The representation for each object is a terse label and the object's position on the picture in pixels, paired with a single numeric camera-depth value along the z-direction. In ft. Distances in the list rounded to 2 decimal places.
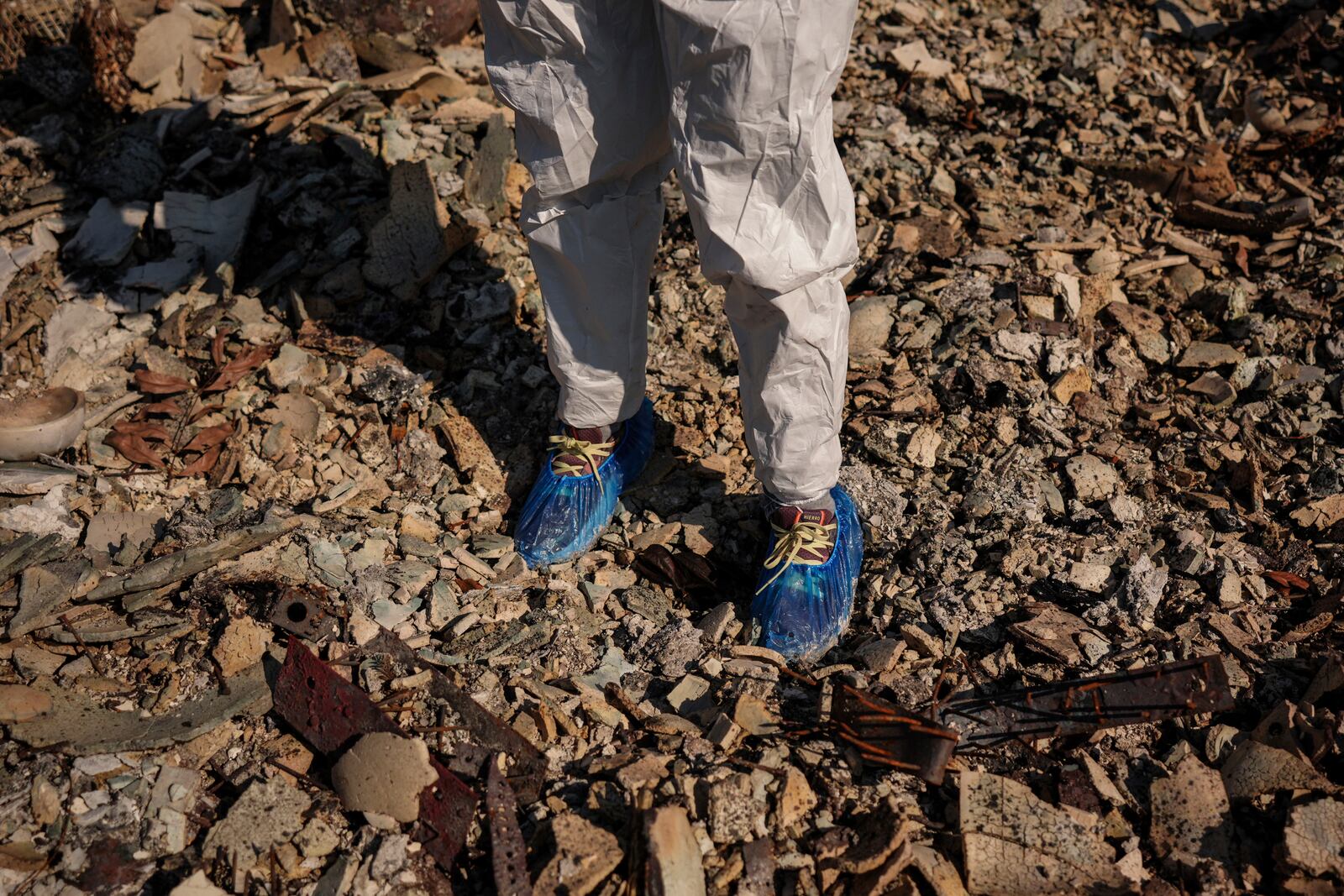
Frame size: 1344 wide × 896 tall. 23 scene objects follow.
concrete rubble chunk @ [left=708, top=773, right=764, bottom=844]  6.58
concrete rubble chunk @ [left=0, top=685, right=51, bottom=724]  7.21
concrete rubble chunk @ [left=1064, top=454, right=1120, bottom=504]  9.28
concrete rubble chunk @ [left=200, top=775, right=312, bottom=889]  6.61
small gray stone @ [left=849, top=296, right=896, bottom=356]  10.91
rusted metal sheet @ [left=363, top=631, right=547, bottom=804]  6.97
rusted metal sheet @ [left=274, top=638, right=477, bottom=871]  6.59
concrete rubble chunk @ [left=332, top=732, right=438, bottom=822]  6.70
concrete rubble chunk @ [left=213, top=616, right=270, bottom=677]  7.74
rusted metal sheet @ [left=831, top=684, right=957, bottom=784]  6.79
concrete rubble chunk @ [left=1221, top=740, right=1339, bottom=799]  6.68
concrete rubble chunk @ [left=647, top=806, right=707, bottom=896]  6.14
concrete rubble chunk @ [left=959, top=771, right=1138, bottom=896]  6.33
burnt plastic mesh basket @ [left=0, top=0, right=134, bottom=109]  13.67
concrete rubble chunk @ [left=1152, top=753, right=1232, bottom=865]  6.58
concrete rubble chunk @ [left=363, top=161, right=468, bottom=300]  11.45
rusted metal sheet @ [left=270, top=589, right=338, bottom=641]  7.93
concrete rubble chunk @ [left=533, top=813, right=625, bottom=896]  6.24
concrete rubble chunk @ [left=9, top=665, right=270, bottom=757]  7.13
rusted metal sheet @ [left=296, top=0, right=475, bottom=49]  14.38
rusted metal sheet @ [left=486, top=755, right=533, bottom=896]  6.25
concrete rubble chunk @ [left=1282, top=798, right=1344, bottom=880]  6.24
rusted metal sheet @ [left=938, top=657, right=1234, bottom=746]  7.02
